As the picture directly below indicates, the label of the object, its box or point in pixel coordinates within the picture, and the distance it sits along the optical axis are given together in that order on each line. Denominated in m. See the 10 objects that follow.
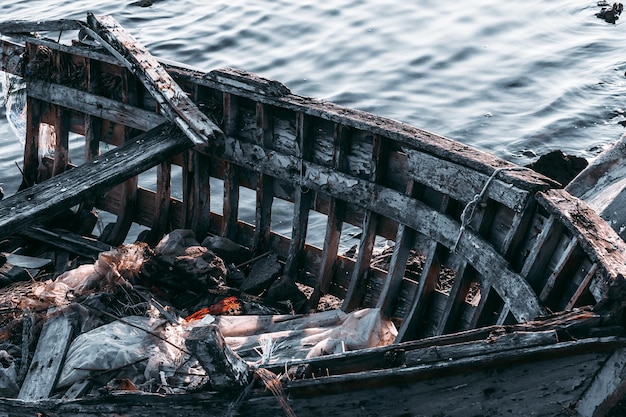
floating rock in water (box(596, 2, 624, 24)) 17.45
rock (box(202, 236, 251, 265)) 7.12
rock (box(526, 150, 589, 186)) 9.72
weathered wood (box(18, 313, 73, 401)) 5.39
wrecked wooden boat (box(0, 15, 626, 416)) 3.96
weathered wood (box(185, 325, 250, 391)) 3.93
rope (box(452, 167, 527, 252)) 5.23
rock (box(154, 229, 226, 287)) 6.55
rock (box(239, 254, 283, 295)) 6.81
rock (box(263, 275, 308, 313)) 6.72
